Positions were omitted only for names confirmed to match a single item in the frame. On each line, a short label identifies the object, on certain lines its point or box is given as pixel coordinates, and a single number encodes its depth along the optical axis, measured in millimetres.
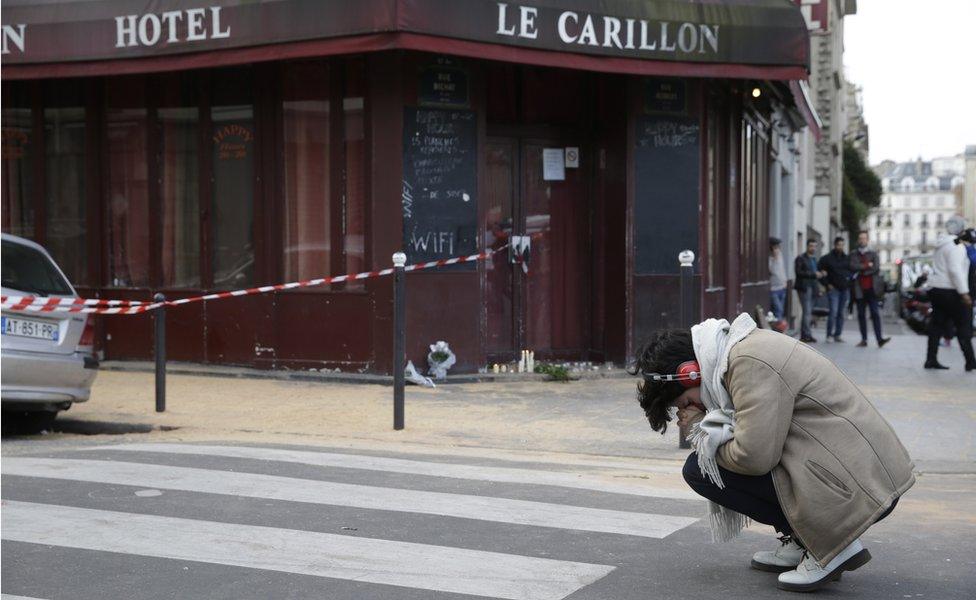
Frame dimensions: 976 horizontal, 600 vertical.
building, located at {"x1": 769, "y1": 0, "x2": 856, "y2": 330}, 23078
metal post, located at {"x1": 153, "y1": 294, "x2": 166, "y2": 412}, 10336
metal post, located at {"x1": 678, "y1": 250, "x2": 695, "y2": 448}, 9445
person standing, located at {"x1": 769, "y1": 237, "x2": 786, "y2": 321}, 20281
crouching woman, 4426
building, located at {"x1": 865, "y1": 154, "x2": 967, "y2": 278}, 187650
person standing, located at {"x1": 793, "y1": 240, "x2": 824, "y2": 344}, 19578
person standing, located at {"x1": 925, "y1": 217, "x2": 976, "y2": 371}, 14445
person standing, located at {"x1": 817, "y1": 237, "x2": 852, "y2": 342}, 19245
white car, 9195
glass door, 13977
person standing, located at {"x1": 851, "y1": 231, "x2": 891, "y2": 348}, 19172
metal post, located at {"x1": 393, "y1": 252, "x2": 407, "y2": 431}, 9539
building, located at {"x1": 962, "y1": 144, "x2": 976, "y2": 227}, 142125
